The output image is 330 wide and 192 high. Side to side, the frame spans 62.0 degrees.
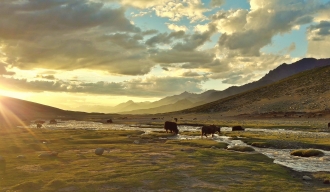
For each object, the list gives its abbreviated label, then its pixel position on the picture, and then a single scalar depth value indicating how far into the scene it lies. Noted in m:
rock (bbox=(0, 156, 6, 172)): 18.85
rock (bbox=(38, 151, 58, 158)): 23.43
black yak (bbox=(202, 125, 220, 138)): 44.37
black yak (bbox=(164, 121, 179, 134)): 52.06
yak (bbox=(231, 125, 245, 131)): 55.69
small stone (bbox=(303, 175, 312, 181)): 17.50
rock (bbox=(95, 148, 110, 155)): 24.94
